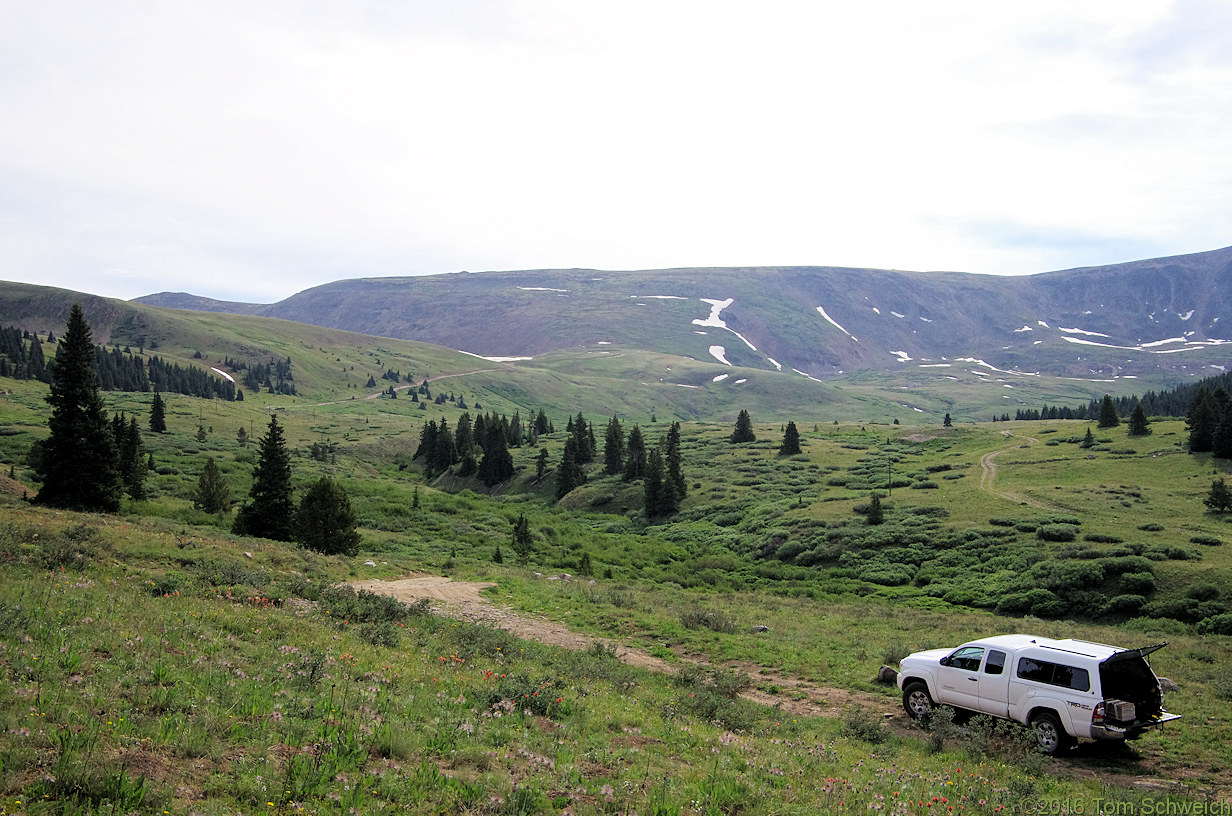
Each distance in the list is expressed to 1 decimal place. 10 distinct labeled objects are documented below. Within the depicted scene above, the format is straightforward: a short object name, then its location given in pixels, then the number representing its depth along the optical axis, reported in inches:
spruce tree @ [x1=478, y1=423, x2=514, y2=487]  4424.2
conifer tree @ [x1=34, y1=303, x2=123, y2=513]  1381.6
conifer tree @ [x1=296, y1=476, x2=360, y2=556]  1437.0
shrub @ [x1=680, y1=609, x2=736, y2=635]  1067.9
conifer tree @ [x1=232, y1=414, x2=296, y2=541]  1557.6
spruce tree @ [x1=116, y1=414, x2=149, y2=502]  1928.3
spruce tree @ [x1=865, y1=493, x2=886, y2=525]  2377.0
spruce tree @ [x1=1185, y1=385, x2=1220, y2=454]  2795.3
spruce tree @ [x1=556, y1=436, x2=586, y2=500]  3880.4
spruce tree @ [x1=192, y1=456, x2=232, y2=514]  1892.2
